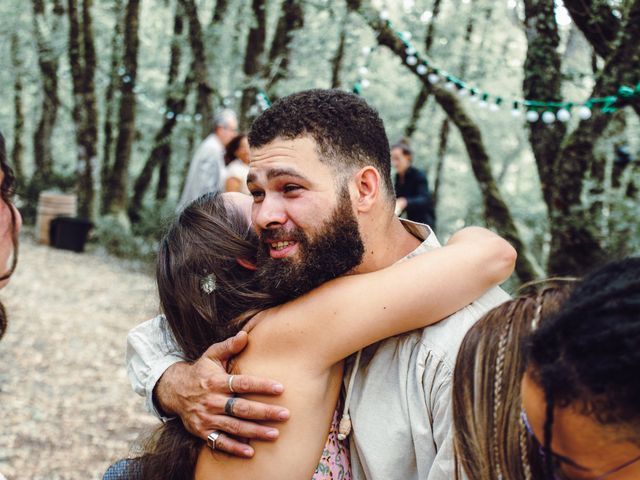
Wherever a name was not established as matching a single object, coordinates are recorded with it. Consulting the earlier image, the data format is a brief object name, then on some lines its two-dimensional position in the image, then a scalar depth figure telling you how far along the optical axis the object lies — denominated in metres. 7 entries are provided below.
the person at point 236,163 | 7.14
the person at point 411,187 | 8.48
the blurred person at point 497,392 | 1.41
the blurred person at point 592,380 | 1.11
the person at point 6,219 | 2.42
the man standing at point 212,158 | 8.84
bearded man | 1.97
